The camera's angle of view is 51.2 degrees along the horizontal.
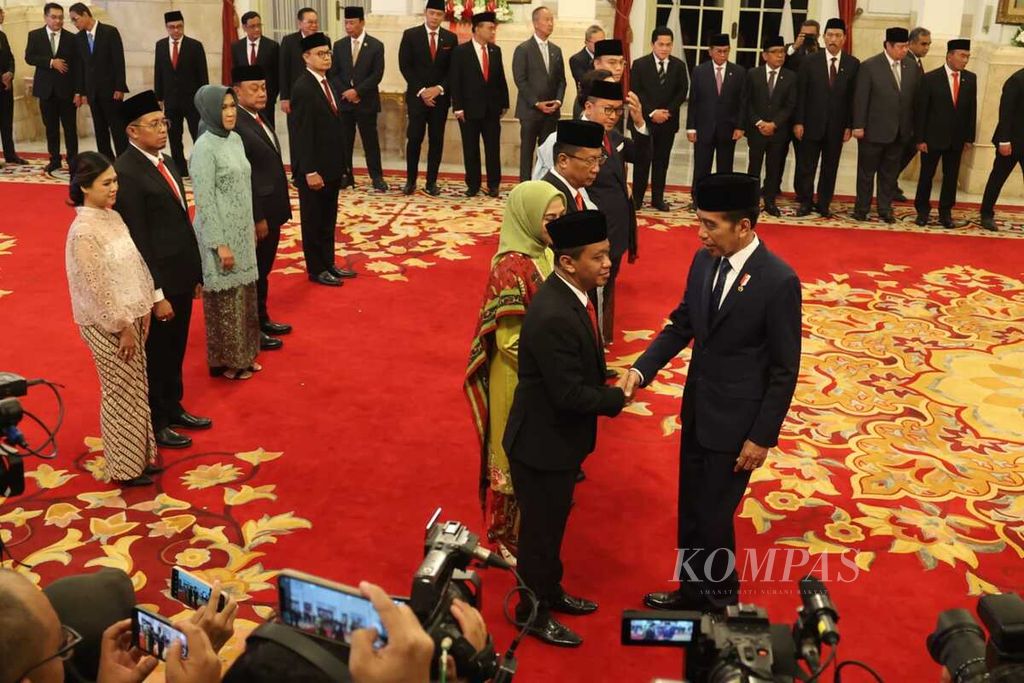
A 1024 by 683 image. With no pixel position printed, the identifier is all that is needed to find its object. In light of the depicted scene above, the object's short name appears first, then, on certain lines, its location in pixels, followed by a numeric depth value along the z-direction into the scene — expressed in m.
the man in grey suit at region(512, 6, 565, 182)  9.66
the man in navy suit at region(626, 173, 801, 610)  3.30
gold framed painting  9.80
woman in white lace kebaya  4.15
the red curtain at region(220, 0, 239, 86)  12.03
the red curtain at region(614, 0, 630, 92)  11.52
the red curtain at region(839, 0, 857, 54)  11.35
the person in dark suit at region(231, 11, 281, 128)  10.20
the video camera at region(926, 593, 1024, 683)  1.92
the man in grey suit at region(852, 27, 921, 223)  9.16
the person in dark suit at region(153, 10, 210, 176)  10.20
